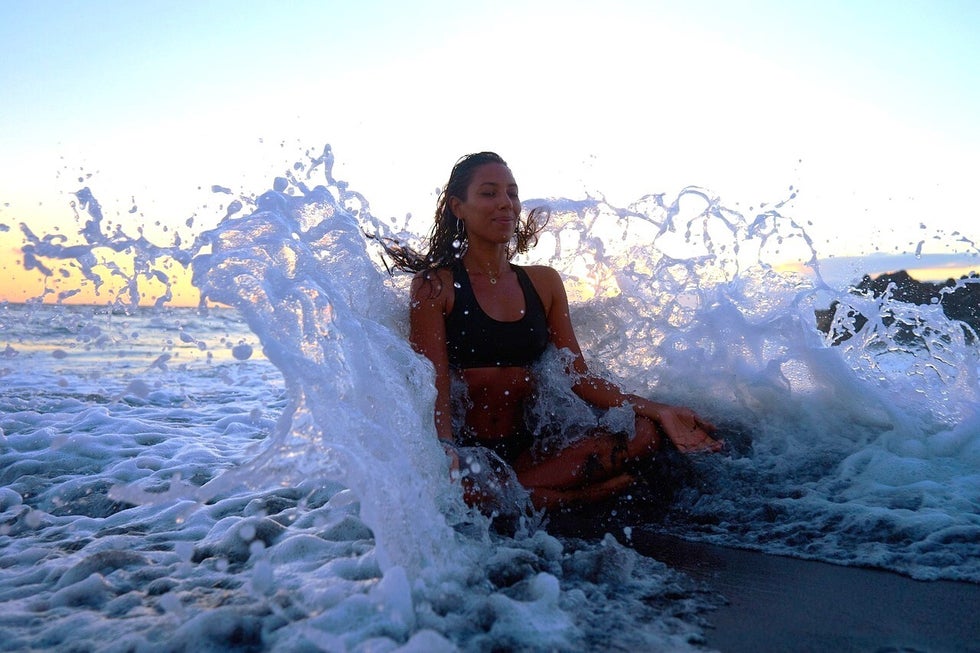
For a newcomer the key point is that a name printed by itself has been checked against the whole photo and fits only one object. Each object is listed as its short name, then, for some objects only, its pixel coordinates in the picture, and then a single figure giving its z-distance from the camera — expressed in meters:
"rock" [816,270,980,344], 4.93
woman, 3.63
